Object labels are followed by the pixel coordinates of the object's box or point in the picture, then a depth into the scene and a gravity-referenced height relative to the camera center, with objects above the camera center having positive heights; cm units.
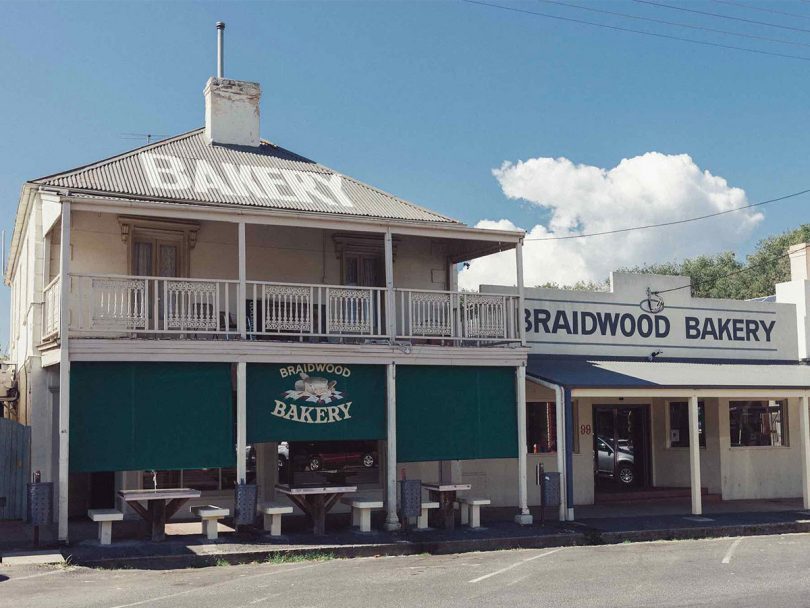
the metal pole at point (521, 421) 1734 -50
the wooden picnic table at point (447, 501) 1645 -184
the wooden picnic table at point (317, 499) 1520 -168
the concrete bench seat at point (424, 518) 1630 -212
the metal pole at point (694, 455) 1841 -125
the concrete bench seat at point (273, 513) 1485 -183
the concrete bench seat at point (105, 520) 1383 -175
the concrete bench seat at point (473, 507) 1658 -198
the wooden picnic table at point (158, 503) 1412 -157
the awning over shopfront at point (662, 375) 1838 +35
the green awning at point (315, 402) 1562 -8
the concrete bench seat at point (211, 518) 1445 -182
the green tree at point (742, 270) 6042 +804
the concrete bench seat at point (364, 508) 1568 -185
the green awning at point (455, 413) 1684 -32
